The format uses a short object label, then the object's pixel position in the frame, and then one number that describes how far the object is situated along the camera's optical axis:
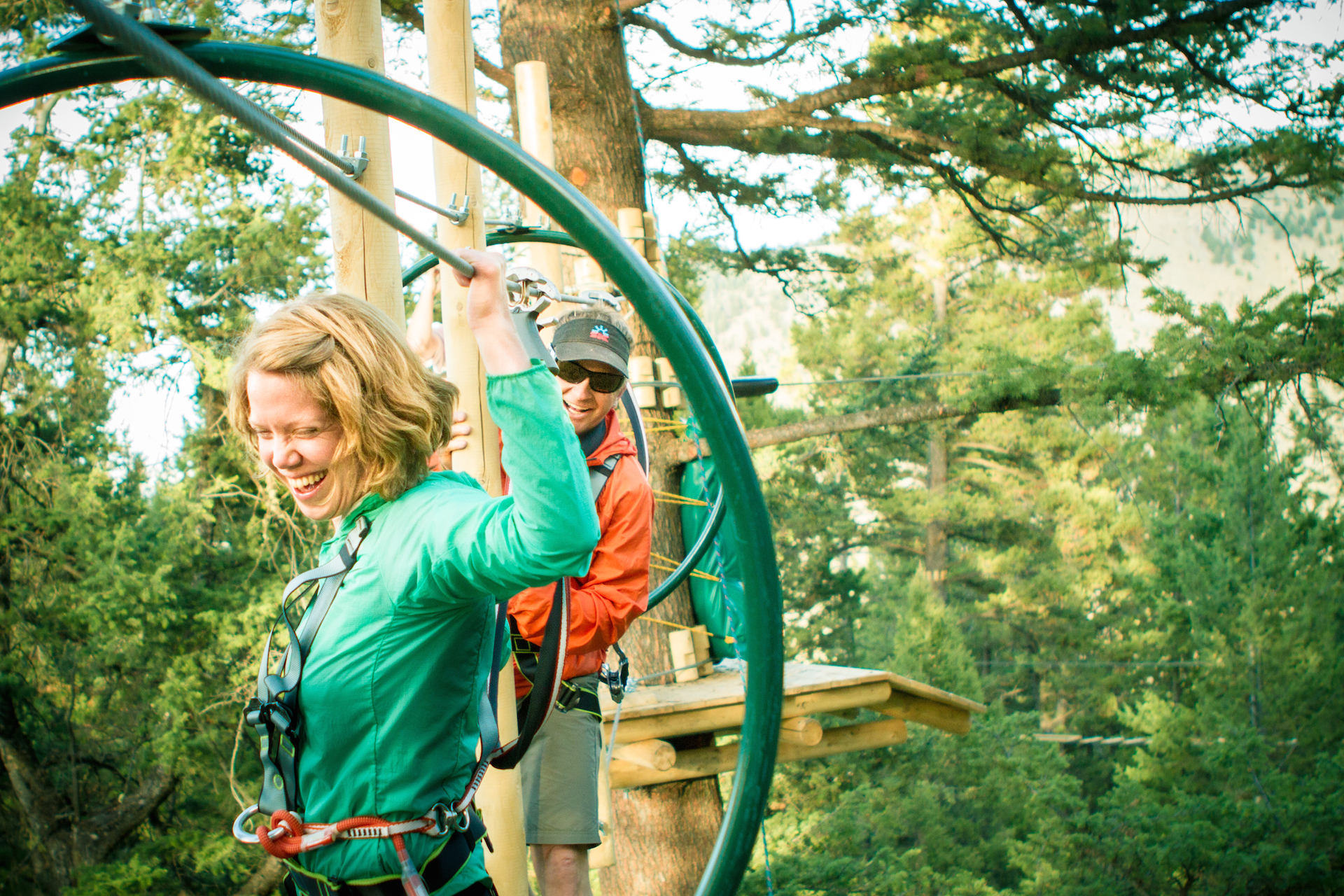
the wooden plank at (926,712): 4.31
